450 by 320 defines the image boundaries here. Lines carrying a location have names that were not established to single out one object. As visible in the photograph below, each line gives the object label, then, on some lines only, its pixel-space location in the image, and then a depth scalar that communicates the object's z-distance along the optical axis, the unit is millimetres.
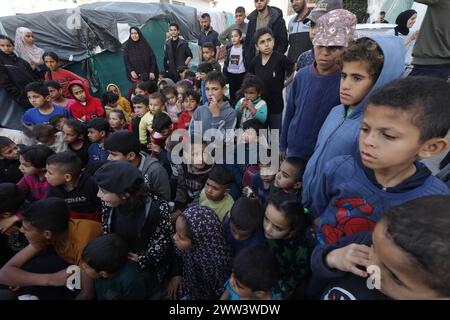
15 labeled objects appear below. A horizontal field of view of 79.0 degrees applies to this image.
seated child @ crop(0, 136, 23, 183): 2707
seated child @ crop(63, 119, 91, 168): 2990
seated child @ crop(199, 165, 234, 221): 2264
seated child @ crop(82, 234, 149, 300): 1654
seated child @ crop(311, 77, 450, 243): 985
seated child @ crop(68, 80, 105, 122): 4251
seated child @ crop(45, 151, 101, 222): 2178
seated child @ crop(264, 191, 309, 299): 1683
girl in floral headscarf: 1765
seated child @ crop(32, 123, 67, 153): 3092
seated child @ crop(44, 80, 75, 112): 4051
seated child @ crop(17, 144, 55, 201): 2420
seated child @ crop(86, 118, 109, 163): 3137
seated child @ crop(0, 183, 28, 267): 2021
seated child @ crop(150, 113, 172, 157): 3367
